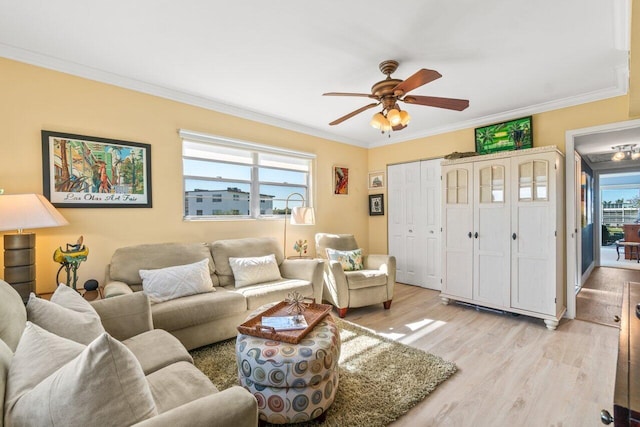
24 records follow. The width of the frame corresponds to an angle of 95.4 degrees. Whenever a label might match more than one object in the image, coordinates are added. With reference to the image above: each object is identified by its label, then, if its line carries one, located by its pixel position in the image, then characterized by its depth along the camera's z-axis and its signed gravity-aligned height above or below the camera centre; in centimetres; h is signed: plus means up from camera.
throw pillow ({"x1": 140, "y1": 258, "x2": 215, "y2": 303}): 253 -62
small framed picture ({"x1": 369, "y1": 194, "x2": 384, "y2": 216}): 516 +11
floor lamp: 366 -6
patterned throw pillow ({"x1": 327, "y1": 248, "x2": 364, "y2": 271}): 383 -64
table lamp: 199 -15
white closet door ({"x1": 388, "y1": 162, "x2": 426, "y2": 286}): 466 -22
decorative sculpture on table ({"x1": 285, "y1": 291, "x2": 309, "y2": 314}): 217 -71
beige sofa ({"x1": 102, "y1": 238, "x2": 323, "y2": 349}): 239 -75
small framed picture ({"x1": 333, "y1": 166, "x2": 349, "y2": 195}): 478 +51
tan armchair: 341 -89
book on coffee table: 186 -74
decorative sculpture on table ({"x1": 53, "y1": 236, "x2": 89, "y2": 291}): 225 -33
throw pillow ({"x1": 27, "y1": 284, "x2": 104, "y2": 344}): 128 -49
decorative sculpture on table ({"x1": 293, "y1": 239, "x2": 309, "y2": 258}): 391 -48
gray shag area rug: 178 -123
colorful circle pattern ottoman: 160 -93
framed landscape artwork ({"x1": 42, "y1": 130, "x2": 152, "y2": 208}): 251 +40
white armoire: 311 -28
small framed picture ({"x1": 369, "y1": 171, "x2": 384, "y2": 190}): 516 +55
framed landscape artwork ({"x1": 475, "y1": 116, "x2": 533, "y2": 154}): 359 +93
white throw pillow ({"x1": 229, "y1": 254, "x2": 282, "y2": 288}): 308 -63
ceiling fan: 227 +89
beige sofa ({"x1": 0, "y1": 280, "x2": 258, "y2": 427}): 76 -49
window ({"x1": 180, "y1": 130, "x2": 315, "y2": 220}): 338 +46
